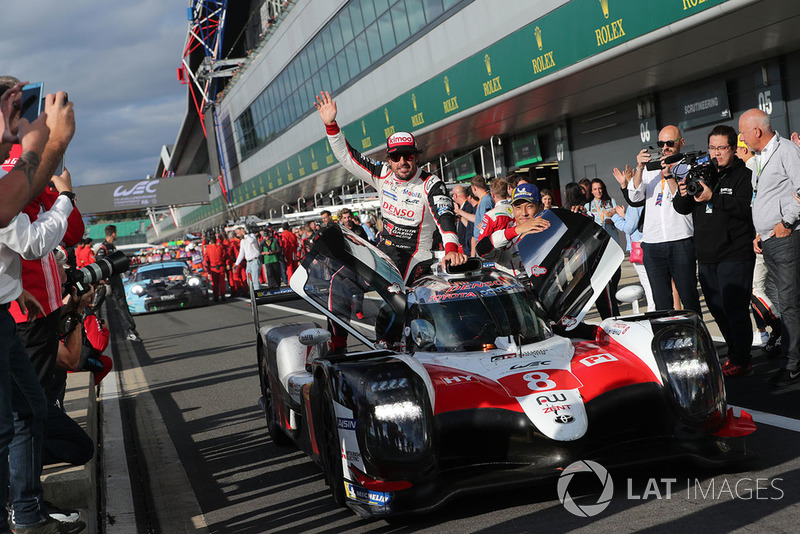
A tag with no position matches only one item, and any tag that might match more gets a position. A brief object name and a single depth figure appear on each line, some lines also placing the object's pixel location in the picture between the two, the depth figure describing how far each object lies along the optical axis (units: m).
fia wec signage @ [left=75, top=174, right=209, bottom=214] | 71.81
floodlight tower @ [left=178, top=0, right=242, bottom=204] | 62.90
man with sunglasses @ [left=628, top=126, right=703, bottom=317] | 7.39
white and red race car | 4.23
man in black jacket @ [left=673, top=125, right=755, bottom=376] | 6.72
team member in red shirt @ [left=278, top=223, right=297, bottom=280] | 24.91
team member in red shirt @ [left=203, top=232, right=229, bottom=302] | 24.80
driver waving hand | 6.67
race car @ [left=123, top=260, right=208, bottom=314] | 22.52
